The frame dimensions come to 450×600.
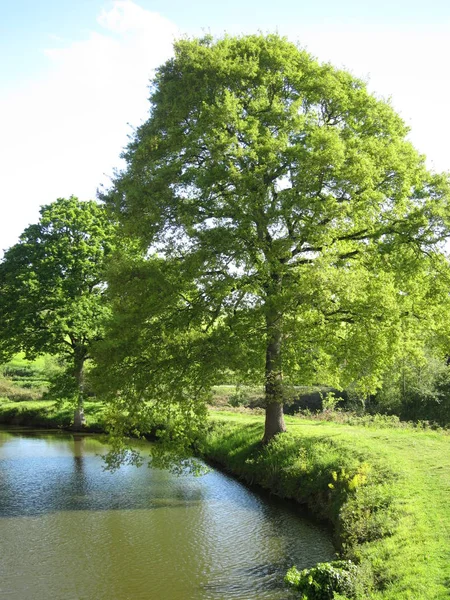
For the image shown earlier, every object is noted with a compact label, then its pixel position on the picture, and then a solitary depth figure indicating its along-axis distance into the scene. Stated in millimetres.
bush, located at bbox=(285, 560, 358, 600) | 9477
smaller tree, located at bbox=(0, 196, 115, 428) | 32250
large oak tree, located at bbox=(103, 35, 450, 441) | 17625
